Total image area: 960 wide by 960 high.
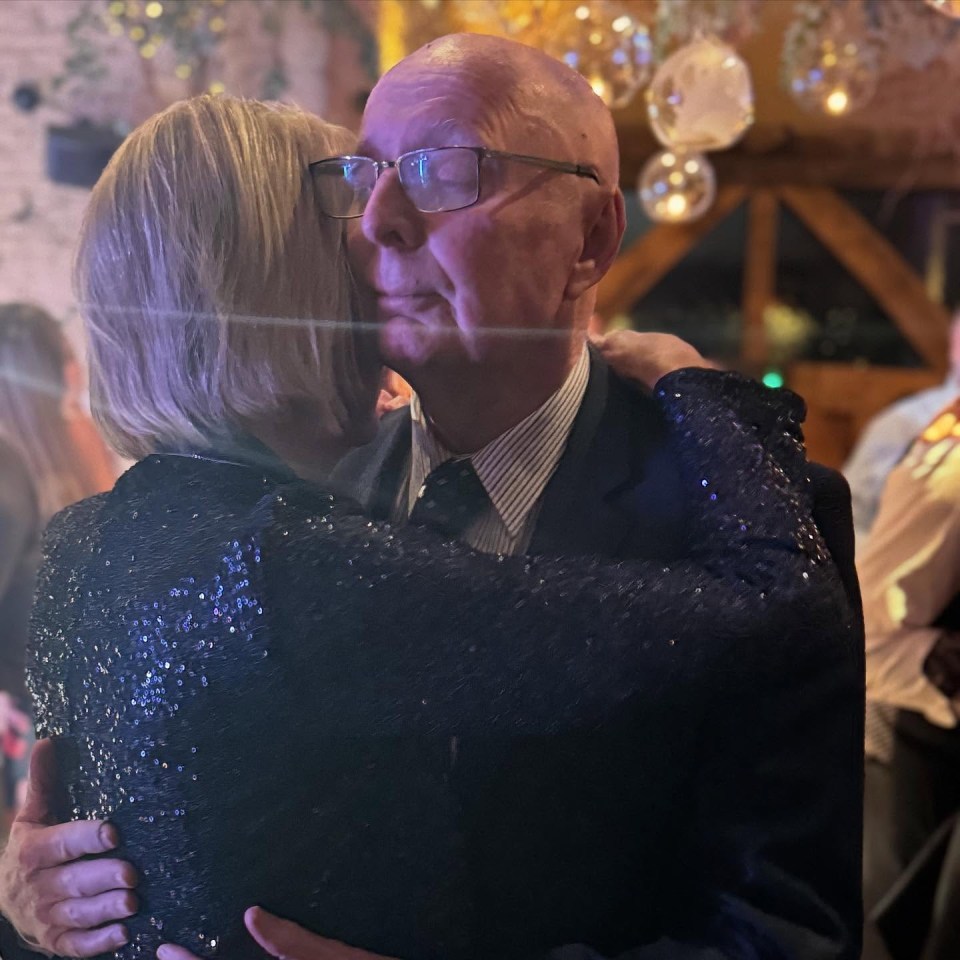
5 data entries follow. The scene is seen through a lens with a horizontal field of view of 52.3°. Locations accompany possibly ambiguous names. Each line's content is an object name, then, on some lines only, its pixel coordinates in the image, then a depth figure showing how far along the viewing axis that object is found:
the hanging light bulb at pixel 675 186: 1.64
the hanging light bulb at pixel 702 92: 1.43
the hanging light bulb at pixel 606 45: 1.28
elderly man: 0.61
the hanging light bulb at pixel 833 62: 1.81
